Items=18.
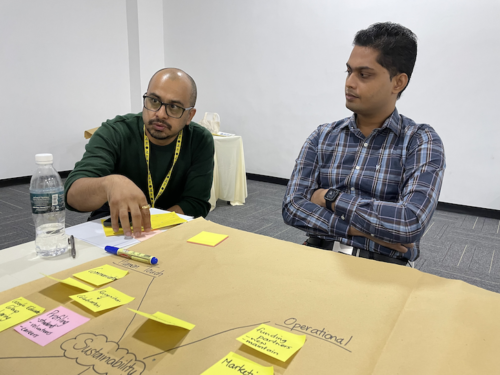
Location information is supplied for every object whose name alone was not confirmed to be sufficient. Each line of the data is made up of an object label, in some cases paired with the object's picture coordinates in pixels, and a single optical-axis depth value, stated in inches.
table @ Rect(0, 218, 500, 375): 20.4
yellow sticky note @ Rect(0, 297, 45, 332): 23.3
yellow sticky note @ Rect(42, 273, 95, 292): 27.7
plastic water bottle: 34.4
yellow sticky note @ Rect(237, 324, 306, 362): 21.0
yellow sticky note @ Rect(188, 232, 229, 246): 37.4
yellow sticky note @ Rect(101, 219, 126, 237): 40.0
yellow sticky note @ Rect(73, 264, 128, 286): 28.9
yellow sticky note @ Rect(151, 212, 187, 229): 42.6
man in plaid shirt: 44.5
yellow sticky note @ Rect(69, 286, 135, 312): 25.2
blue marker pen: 32.1
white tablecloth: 146.1
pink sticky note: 22.1
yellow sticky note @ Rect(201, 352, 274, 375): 19.5
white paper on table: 37.4
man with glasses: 52.8
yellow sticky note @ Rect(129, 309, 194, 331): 22.8
